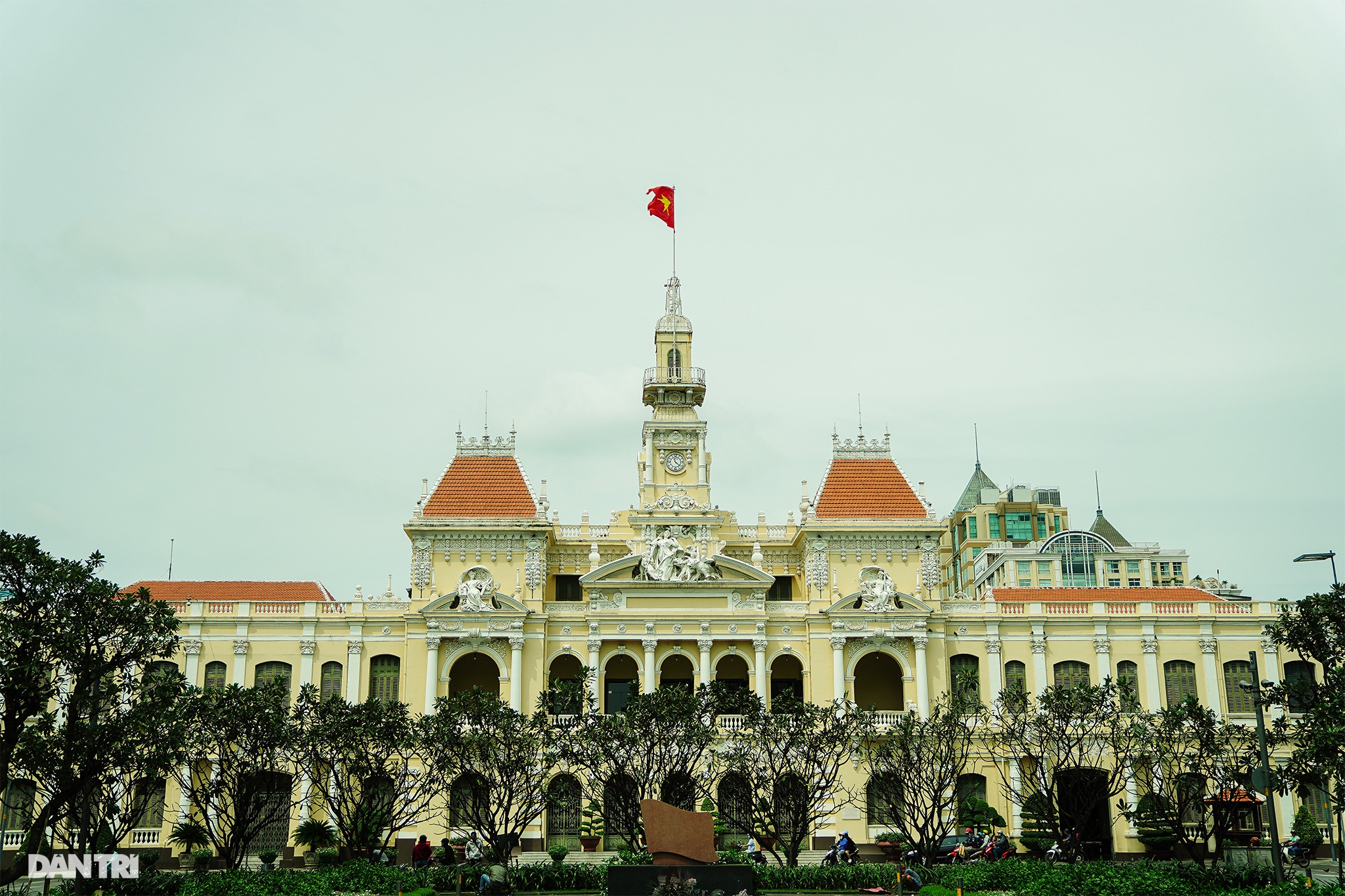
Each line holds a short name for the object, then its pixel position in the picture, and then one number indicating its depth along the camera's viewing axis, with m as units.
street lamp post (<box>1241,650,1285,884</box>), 32.22
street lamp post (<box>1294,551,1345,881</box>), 34.69
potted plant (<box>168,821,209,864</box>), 41.94
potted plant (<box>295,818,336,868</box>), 48.38
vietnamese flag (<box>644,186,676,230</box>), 62.50
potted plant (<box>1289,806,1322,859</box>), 49.00
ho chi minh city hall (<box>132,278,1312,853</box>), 54.56
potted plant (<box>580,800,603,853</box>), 48.97
